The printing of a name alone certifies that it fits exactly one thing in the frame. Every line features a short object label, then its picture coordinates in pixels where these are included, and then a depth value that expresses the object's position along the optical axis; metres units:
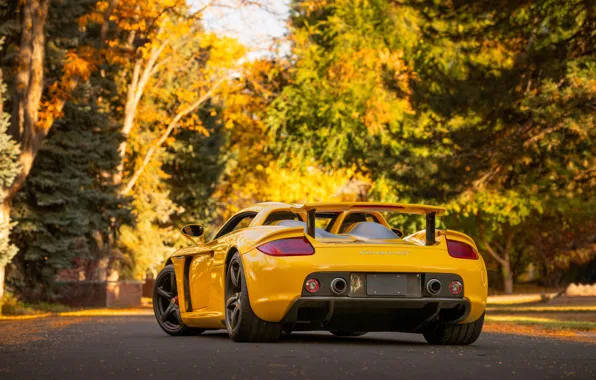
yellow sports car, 10.66
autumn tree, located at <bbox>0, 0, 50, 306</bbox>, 25.45
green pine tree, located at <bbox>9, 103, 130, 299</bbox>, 28.28
